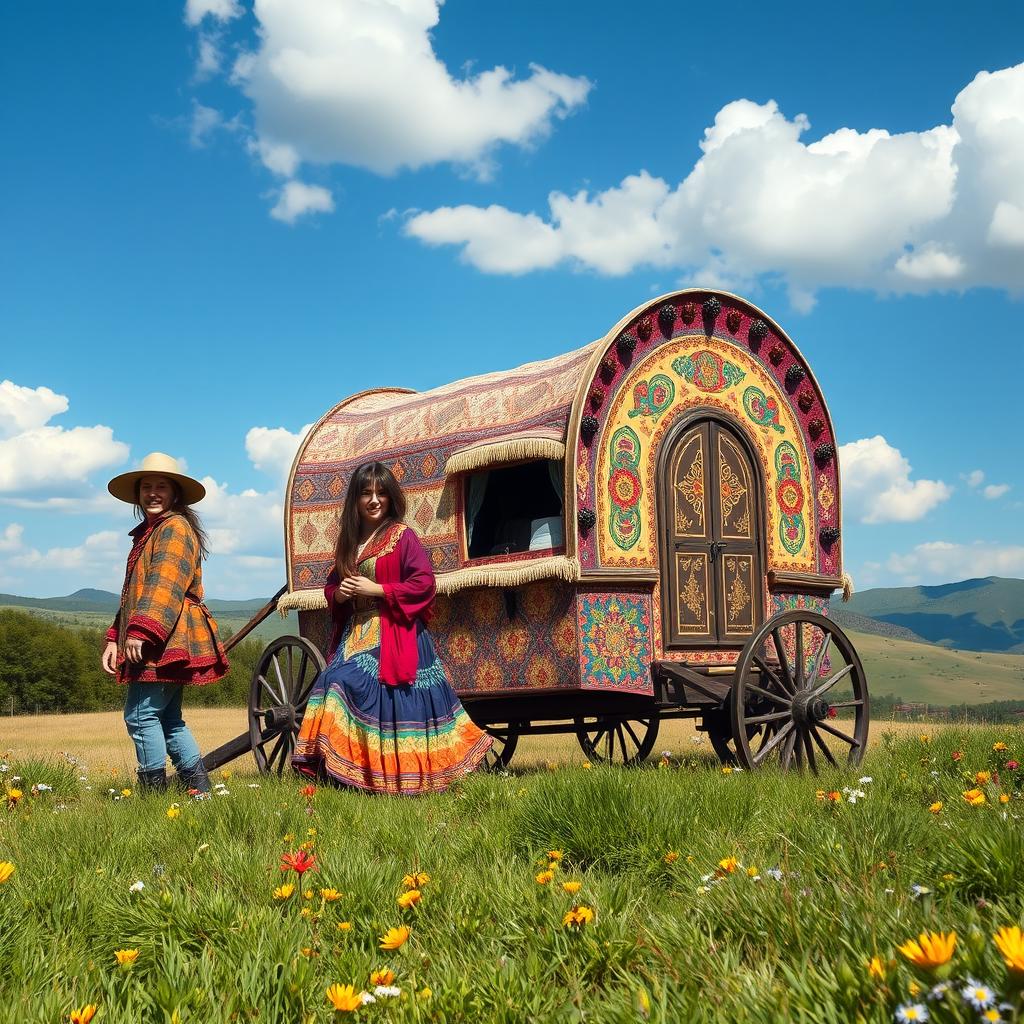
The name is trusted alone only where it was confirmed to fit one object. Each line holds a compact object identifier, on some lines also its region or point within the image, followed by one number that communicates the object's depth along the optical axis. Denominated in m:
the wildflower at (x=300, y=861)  3.13
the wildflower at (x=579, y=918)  2.74
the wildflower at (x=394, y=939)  2.48
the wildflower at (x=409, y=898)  2.94
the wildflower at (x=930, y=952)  1.71
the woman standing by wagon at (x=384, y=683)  6.80
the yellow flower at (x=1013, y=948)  1.64
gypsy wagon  7.62
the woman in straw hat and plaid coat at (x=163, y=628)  6.70
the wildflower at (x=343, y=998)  2.13
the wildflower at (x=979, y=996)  1.71
